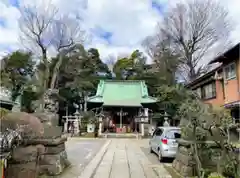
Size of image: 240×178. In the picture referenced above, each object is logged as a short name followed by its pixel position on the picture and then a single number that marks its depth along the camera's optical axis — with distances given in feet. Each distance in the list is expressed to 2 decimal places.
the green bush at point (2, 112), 10.27
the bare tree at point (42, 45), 71.96
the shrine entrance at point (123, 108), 64.69
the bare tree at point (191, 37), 70.70
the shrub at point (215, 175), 12.83
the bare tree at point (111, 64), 103.98
